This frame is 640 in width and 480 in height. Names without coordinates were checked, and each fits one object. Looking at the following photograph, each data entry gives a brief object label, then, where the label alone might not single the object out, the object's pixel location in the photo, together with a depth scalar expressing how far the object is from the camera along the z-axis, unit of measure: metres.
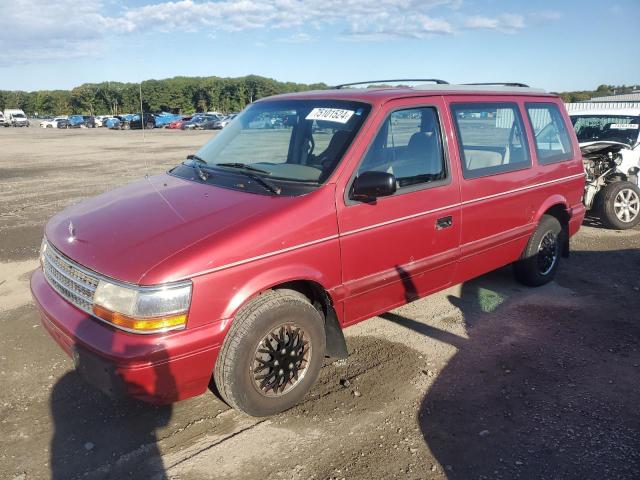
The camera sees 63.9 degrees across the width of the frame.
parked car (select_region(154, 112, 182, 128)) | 55.47
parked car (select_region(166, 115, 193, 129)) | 50.88
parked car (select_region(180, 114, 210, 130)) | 49.69
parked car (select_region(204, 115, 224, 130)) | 49.69
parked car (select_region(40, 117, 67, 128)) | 59.98
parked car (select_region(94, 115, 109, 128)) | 59.41
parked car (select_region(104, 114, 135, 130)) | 51.94
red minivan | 2.69
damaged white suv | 7.91
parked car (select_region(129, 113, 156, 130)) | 48.92
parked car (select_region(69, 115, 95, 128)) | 59.04
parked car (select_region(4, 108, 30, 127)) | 60.44
